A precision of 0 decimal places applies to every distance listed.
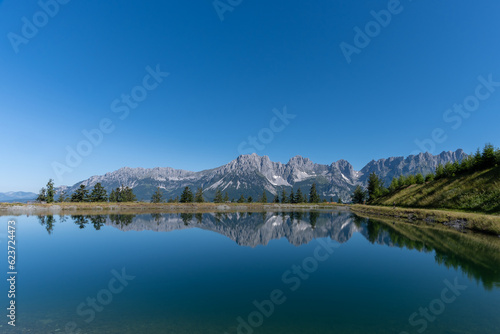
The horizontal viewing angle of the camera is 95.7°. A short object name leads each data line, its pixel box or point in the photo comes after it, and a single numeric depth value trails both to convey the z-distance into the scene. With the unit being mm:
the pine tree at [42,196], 117612
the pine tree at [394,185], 129200
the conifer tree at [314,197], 182375
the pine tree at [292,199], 180750
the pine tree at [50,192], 116938
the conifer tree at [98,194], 130375
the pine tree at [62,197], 126750
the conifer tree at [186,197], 152750
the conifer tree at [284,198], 181200
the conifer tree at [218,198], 170125
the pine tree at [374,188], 141038
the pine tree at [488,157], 69750
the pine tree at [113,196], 144562
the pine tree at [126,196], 145500
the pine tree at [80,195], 127188
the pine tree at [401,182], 121512
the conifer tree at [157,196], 152450
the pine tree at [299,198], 180762
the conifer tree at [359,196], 167875
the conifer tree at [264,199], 183550
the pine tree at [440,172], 92762
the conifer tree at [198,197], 154500
